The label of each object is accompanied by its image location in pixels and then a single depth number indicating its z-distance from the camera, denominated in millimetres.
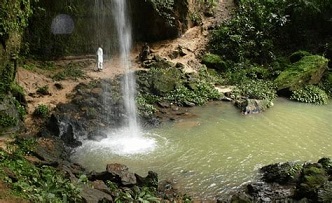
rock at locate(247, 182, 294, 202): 8216
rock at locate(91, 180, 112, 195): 7457
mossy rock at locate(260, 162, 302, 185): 8922
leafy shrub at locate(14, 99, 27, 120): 12375
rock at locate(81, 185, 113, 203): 6371
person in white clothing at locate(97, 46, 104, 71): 17328
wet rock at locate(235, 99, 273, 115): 15003
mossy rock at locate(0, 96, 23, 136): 10648
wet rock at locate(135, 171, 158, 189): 8555
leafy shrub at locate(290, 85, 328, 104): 16938
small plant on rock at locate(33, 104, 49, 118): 13047
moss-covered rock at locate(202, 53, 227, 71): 19906
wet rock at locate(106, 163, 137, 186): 8411
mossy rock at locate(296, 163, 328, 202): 7673
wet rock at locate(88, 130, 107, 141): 12151
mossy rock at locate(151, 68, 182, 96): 16391
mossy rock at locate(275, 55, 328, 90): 17822
